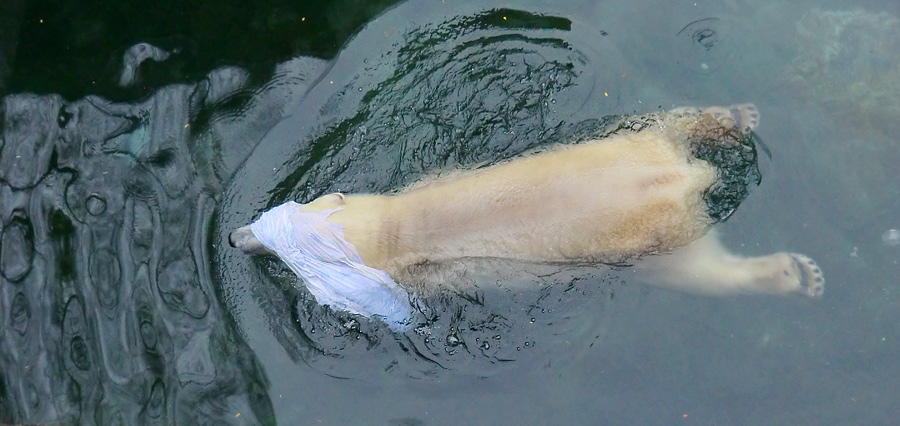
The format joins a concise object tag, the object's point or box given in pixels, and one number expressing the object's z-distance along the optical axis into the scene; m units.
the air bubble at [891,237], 6.62
